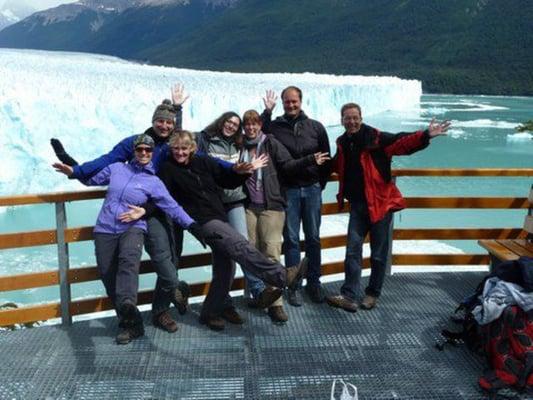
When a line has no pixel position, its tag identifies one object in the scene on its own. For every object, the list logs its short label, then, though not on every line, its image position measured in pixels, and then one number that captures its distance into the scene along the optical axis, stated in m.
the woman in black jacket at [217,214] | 3.53
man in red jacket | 3.77
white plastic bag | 2.66
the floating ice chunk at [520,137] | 33.22
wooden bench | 3.97
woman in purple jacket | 3.44
